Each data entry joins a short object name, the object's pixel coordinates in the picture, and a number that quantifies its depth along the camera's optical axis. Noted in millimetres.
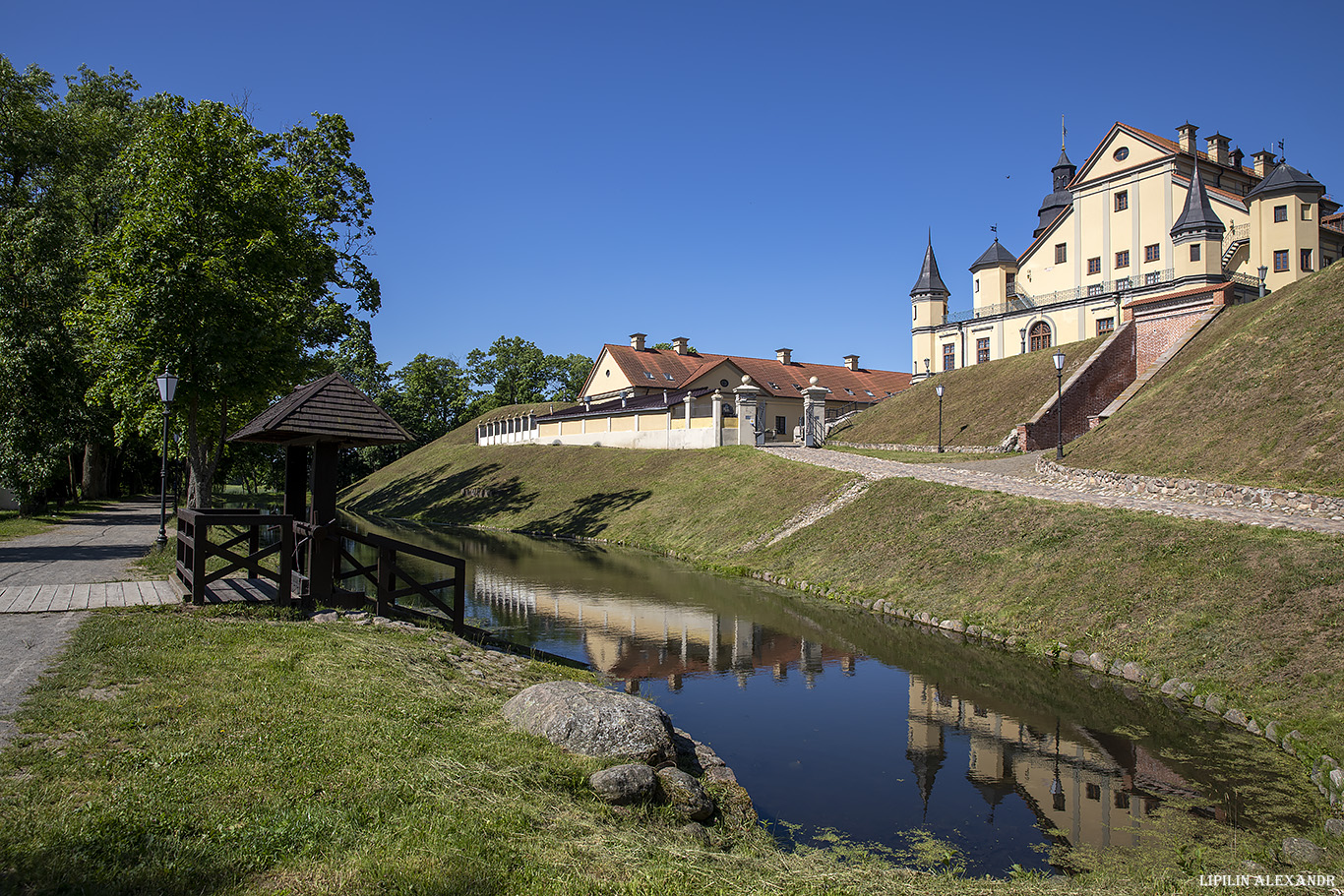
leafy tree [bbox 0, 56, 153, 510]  24672
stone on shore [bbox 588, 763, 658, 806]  6047
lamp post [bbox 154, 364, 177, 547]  16734
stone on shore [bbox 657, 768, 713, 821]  6395
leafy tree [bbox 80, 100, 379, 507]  18312
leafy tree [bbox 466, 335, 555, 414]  84812
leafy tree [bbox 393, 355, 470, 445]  77688
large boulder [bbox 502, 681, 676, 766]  6766
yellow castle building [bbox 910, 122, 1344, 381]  37594
